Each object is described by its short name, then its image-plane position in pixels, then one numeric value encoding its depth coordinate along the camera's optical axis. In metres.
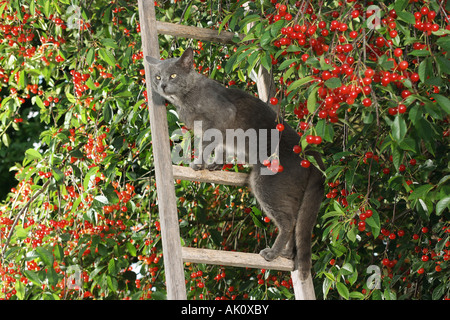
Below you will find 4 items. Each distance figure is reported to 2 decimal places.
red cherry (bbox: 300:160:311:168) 2.75
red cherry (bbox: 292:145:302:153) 2.60
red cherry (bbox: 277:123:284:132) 2.78
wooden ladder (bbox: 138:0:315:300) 2.65
